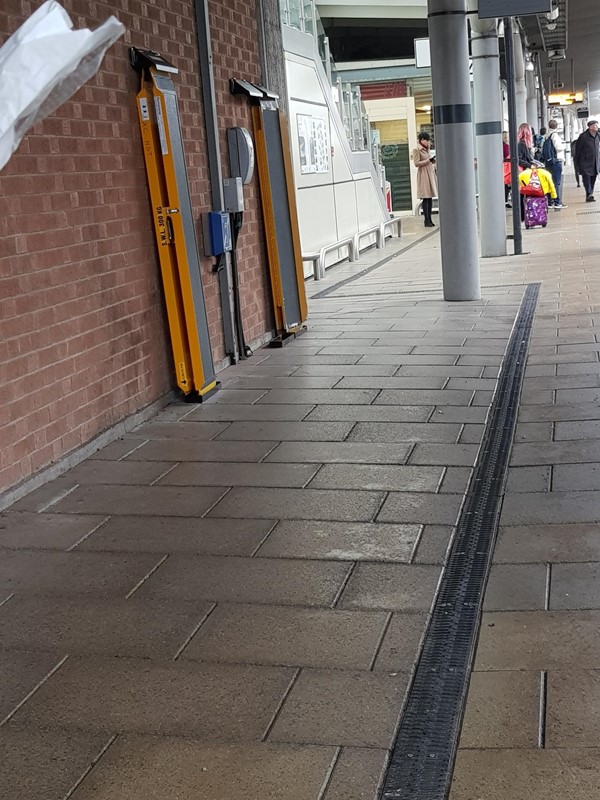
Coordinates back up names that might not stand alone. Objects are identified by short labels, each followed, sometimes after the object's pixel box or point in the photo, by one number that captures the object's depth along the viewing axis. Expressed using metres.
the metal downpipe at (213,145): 7.17
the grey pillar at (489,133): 13.48
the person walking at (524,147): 16.98
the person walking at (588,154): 22.56
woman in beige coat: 19.73
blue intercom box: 7.13
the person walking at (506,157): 16.20
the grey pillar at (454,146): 9.48
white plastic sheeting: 1.43
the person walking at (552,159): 21.59
